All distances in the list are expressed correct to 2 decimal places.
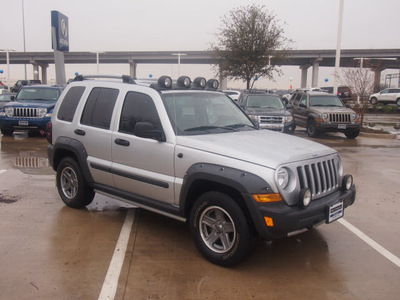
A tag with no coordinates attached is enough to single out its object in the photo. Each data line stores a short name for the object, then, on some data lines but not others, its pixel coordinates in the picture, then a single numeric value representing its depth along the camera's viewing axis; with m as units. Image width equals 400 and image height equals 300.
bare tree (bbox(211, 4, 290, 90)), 27.12
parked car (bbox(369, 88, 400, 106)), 36.83
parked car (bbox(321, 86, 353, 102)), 31.17
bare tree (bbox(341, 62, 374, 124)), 17.94
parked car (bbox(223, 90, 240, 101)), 31.04
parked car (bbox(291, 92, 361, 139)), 14.80
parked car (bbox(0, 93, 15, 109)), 21.57
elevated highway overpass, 61.03
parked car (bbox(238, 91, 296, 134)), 12.68
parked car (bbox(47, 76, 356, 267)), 3.79
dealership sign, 22.59
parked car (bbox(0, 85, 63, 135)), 13.28
